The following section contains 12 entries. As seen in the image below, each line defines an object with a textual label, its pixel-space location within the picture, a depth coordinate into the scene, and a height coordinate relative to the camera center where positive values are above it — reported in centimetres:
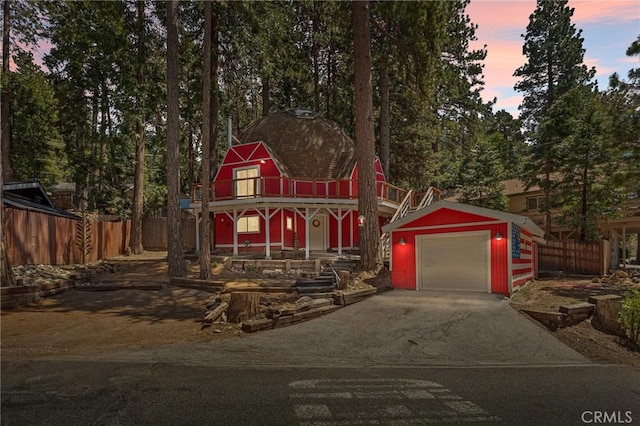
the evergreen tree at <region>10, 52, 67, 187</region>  2462 +732
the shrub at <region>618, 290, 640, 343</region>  814 -207
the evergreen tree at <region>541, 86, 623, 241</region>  2109 +317
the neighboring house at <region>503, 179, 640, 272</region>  2272 +62
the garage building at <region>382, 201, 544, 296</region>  1244 -90
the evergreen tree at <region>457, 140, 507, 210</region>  2861 +313
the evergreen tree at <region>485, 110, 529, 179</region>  4054 +1121
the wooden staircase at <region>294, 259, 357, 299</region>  1229 -205
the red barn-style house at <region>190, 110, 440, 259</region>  2119 +193
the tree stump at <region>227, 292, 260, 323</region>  930 -198
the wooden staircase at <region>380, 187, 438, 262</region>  1886 +104
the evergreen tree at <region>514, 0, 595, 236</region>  4044 +1833
